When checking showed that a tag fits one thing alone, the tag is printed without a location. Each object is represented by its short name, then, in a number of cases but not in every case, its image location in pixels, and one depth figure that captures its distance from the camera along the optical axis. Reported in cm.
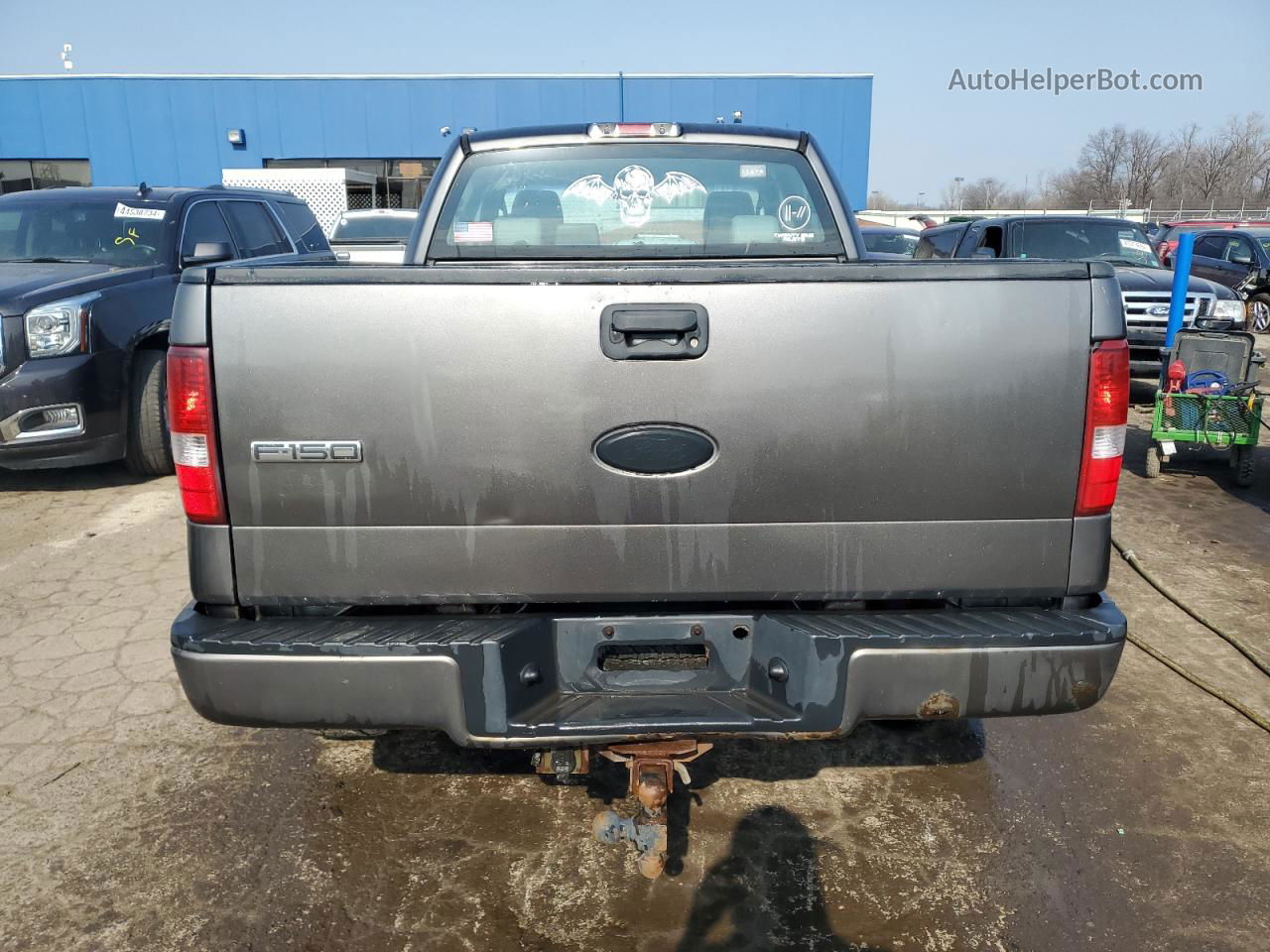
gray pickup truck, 217
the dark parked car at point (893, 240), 1792
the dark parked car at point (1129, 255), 973
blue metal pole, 762
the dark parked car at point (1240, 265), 1565
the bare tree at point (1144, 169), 6656
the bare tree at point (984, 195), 8861
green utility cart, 675
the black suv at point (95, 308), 591
